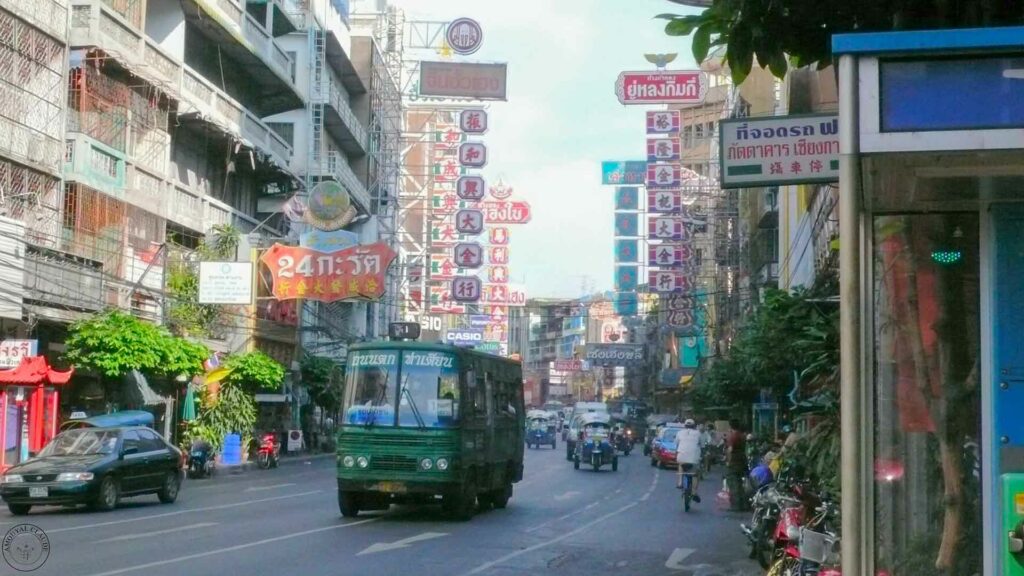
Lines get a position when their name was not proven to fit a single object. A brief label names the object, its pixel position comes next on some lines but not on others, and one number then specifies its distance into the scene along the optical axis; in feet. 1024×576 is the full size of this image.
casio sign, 268.62
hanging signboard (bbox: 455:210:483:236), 217.56
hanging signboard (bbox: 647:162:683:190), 187.62
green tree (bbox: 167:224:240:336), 129.08
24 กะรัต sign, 134.62
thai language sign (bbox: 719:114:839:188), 29.19
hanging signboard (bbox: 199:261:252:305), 122.83
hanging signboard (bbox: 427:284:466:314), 269.44
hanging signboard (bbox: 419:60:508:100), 207.62
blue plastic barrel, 133.59
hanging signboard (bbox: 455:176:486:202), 219.00
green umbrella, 123.95
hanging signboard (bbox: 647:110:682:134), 186.70
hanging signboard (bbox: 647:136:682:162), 187.01
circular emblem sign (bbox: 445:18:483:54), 214.69
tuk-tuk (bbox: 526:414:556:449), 246.06
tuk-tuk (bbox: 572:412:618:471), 144.56
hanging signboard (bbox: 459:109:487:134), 211.00
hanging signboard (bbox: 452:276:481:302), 231.50
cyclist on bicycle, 83.71
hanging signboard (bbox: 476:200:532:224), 308.60
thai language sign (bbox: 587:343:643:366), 300.40
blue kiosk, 16.96
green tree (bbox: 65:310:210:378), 100.58
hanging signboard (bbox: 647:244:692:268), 194.70
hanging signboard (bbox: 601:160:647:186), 208.74
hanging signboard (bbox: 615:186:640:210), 213.87
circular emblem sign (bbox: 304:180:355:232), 143.84
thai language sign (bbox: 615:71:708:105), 123.54
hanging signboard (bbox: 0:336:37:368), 86.99
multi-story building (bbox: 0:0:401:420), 96.99
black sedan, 69.21
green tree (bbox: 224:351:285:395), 131.13
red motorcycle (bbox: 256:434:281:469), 137.69
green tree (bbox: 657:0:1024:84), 22.76
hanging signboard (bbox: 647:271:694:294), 201.87
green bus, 66.64
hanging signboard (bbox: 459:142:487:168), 212.84
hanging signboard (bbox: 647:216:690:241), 192.65
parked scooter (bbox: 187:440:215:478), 115.14
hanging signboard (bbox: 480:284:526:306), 319.41
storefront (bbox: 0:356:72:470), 90.17
